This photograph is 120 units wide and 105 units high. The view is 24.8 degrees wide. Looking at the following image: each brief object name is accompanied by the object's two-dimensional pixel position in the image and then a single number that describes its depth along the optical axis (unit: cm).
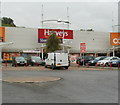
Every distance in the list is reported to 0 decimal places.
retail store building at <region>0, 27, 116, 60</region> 6078
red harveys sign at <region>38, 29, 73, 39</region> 6242
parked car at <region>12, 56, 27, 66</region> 3956
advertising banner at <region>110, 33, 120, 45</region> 6819
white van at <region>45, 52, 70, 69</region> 3111
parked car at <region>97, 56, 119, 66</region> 3809
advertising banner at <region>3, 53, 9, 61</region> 5628
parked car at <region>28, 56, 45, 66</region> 4162
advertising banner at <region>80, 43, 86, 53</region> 3653
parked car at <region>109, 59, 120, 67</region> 3644
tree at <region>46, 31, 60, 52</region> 5730
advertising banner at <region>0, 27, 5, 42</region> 5894
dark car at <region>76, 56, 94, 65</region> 4362
